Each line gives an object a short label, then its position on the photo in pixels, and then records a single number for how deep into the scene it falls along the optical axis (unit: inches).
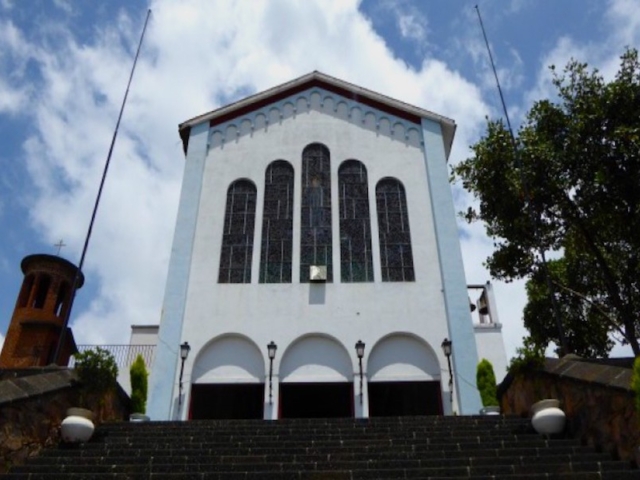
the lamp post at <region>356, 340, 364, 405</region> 601.0
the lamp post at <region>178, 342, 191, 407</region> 599.8
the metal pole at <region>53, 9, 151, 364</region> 451.4
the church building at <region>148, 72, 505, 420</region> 612.7
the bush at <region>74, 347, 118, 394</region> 427.5
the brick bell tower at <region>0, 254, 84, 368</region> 1146.7
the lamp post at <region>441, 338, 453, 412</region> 593.3
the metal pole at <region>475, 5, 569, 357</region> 434.6
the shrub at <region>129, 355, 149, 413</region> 495.8
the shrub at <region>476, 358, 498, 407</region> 511.2
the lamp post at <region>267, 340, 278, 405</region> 602.9
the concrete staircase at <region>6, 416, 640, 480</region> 302.4
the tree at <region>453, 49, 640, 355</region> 558.6
